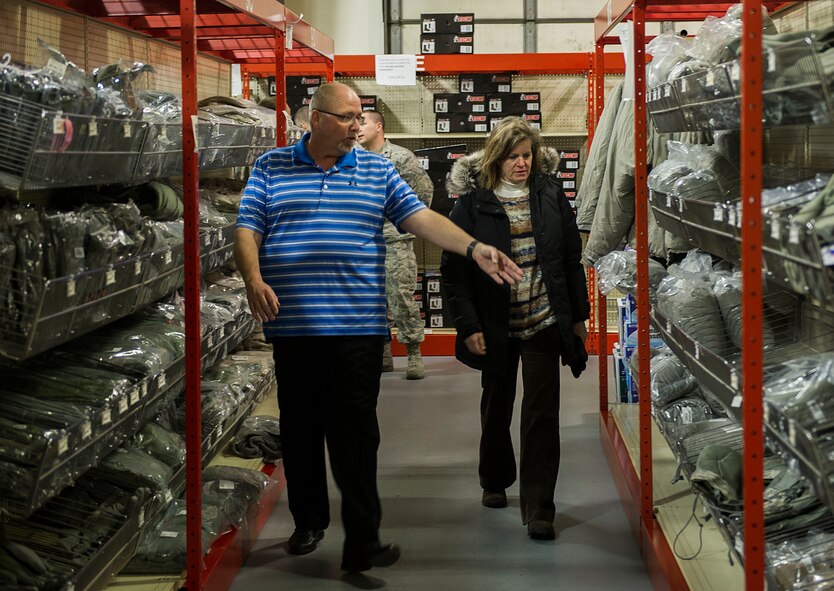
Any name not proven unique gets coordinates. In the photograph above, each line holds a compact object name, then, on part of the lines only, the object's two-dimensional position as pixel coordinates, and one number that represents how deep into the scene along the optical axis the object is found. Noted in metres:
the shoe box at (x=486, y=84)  8.09
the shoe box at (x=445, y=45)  8.44
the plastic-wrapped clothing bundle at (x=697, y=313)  3.18
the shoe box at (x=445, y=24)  8.44
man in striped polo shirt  3.48
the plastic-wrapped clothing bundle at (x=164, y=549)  3.33
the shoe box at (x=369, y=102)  8.15
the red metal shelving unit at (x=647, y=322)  2.15
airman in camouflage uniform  7.00
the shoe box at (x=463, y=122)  8.10
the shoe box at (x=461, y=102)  8.07
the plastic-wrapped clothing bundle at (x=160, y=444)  3.53
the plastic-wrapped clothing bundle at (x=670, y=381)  4.02
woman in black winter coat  3.96
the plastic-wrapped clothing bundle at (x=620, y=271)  4.35
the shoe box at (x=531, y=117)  8.07
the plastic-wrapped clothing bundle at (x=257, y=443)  4.77
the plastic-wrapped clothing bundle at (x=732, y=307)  3.11
